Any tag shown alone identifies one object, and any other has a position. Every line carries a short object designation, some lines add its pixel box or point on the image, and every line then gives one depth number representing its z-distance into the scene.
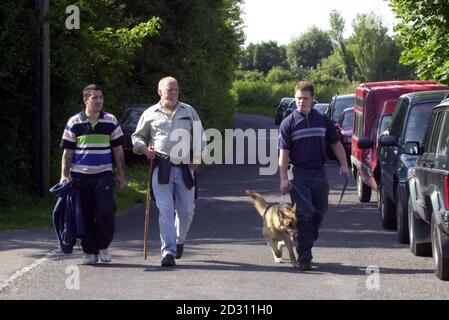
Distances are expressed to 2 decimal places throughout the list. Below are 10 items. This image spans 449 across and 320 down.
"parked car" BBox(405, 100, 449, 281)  10.31
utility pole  18.47
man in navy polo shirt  11.52
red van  18.78
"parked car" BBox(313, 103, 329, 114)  42.94
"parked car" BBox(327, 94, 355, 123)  33.81
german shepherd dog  11.47
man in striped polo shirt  11.91
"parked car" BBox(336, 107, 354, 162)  28.52
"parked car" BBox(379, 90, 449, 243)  13.83
